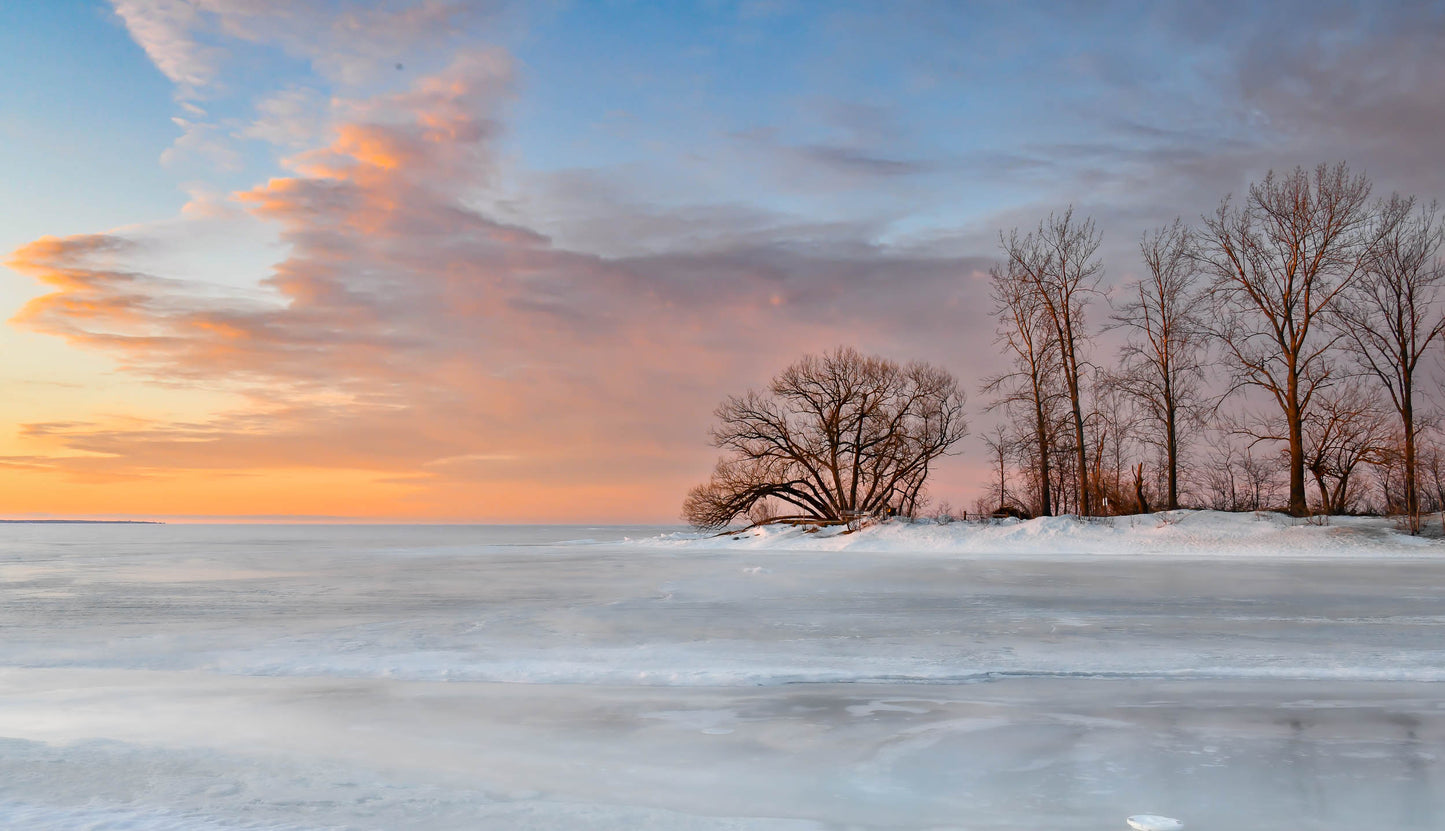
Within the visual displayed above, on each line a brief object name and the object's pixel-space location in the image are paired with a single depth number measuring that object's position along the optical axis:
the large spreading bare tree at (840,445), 36.81
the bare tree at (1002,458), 32.69
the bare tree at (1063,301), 31.34
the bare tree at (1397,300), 28.09
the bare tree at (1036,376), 31.25
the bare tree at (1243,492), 33.59
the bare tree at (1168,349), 30.11
